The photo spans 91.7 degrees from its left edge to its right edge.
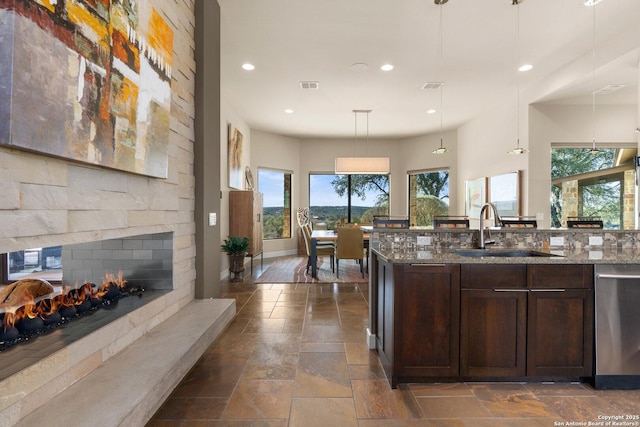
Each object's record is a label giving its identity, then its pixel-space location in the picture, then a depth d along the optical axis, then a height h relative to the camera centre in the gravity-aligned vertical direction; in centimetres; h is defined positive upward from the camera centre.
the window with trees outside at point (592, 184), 487 +54
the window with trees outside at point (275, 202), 786 +33
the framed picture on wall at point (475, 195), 627 +45
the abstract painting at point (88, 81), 102 +56
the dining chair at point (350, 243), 518 -46
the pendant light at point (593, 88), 344 +178
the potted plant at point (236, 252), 510 -62
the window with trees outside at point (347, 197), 876 +51
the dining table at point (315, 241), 525 -44
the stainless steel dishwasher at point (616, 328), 206 -73
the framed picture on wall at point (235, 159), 577 +108
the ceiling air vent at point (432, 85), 481 +206
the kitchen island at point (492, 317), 206 -67
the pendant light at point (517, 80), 298 +202
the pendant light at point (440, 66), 292 +204
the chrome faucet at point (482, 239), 243 -18
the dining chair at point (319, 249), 556 -61
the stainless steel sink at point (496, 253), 246 -29
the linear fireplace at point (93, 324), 115 -56
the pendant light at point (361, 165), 632 +104
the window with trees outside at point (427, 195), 815 +56
